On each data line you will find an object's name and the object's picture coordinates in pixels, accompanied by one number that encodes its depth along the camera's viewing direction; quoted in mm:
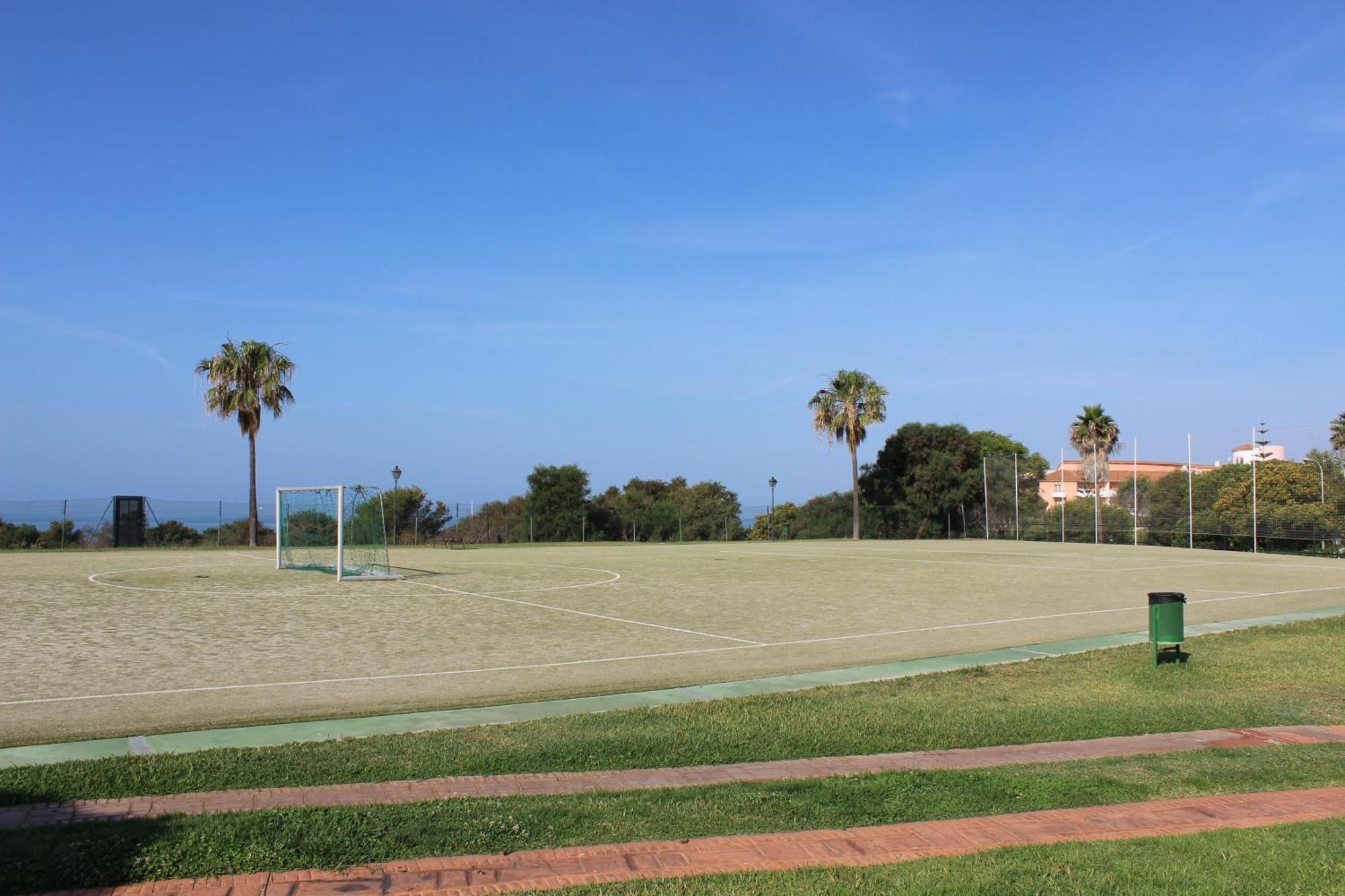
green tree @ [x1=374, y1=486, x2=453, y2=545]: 51312
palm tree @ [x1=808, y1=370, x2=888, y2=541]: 56188
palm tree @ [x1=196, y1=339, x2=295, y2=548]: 41250
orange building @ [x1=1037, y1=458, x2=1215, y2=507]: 49906
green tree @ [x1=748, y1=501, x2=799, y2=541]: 61562
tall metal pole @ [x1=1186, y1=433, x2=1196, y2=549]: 41281
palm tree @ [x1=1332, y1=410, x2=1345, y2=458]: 54531
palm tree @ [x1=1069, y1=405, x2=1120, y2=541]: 50594
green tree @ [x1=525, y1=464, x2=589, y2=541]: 54062
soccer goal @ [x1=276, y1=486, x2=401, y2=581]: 23750
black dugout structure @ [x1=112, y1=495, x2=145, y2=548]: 39688
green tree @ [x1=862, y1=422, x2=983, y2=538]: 54312
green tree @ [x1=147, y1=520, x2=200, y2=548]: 42656
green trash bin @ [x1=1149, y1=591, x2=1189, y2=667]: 10438
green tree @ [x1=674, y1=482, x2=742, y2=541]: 62062
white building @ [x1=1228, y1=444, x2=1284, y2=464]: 47881
